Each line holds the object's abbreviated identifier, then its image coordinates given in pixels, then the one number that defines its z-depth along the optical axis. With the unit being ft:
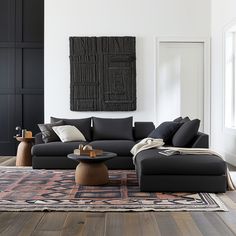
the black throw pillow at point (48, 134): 19.76
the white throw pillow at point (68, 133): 19.52
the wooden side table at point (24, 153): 20.35
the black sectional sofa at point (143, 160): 13.28
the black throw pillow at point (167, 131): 17.60
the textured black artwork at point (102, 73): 23.81
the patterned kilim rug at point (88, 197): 11.29
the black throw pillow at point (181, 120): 18.07
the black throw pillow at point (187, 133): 15.93
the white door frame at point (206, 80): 24.22
